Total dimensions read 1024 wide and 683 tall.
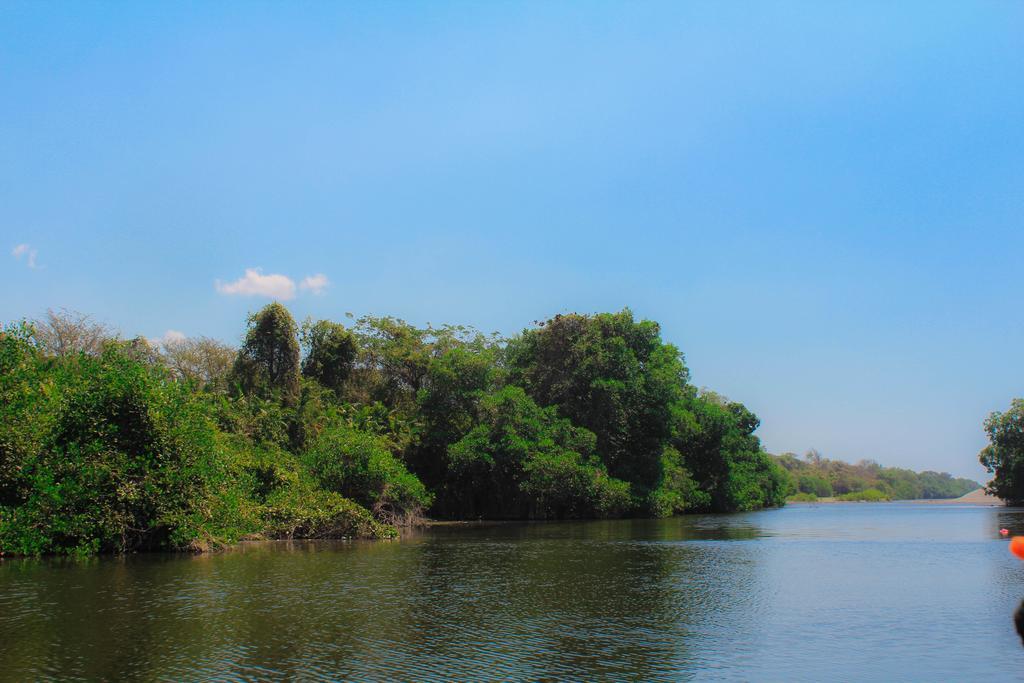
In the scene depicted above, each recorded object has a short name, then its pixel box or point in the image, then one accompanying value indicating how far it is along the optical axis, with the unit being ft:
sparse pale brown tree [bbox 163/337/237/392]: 198.08
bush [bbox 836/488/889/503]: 453.17
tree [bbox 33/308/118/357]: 170.19
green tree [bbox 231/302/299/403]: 166.09
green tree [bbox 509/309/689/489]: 163.02
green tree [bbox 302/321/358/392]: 176.86
